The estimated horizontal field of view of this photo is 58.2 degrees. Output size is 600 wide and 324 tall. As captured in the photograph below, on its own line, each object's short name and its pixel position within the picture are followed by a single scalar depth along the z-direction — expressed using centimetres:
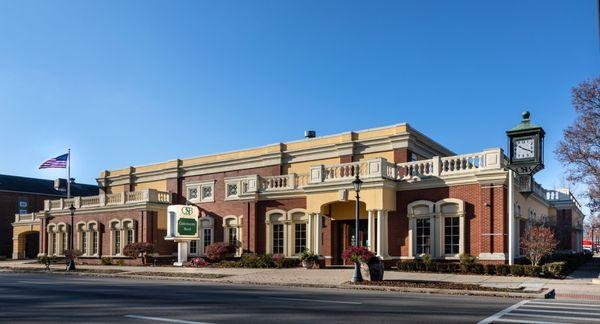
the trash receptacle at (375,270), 2077
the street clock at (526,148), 2261
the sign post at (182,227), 3353
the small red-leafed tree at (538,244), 2259
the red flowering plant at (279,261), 2864
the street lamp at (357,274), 2048
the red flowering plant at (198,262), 3265
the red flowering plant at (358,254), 2062
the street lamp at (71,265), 3303
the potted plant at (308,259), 2770
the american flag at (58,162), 4501
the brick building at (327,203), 2439
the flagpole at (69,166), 4540
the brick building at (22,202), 5369
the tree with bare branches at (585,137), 2530
